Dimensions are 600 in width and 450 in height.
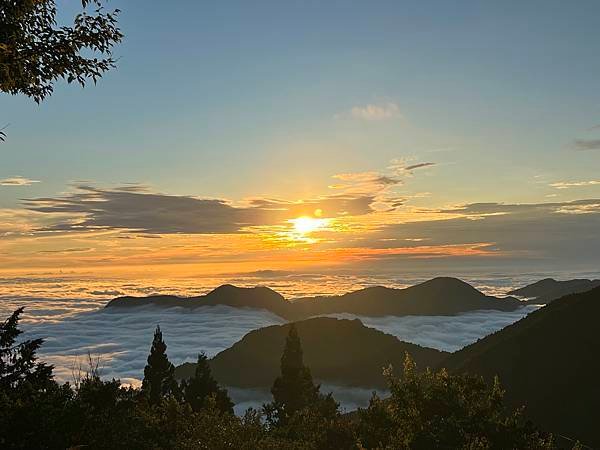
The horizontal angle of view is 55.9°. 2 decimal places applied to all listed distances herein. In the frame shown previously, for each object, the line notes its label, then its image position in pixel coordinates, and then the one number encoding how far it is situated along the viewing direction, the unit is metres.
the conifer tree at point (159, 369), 89.50
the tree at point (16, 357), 49.25
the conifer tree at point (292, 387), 91.00
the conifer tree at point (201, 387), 80.59
